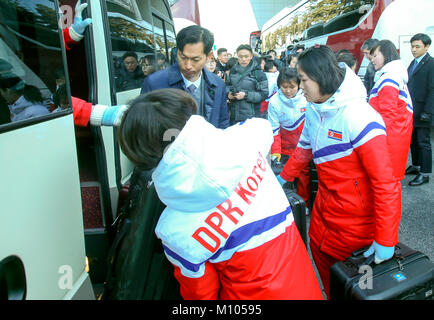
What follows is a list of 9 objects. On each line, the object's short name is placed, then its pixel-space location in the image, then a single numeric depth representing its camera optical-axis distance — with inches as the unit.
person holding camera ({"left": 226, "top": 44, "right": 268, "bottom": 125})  181.0
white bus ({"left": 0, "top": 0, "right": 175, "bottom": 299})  41.3
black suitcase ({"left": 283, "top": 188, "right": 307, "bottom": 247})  66.9
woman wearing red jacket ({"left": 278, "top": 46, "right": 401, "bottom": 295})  59.6
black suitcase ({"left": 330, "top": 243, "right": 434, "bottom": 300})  54.7
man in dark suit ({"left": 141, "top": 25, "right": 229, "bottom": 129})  86.2
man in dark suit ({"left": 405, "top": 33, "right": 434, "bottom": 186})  170.2
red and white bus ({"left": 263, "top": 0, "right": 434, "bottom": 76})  251.4
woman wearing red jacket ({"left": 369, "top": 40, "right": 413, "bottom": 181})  121.5
